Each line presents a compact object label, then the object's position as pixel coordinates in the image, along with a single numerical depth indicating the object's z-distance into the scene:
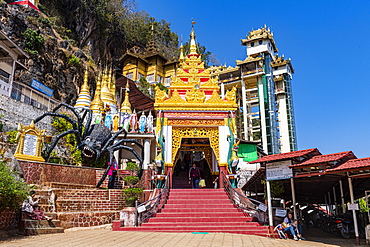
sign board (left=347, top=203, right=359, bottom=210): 8.28
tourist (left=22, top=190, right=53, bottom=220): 8.78
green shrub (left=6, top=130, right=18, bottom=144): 15.57
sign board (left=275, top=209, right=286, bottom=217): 9.66
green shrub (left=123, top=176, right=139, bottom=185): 14.22
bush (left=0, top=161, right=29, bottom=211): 7.50
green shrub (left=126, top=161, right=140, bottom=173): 15.70
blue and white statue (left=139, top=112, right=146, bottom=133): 20.42
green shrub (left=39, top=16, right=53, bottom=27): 29.50
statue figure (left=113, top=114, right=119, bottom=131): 20.98
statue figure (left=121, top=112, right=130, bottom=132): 20.40
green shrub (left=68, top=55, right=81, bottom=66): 30.28
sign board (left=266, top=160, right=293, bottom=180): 9.48
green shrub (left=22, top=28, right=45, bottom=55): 26.07
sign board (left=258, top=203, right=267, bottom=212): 9.91
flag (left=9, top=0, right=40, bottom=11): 29.23
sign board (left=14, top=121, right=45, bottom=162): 13.20
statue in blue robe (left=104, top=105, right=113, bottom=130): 20.89
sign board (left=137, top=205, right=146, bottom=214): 10.01
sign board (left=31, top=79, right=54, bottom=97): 23.55
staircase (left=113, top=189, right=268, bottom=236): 9.82
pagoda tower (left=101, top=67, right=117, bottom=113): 28.09
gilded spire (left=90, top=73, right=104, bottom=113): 25.09
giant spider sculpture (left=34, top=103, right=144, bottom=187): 16.22
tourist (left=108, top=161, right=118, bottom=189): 14.02
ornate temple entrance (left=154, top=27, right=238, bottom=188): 14.09
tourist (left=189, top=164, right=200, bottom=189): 14.77
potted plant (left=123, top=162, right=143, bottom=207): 12.84
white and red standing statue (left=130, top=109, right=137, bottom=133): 20.29
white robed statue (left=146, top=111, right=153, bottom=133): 20.50
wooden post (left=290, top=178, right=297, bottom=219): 9.70
